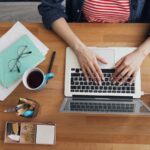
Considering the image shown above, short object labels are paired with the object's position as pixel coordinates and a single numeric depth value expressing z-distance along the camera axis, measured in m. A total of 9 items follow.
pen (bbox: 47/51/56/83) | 1.11
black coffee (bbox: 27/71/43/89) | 1.05
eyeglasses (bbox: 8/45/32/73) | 1.13
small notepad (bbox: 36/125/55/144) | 1.03
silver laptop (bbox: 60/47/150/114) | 1.00
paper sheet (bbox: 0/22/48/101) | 1.16
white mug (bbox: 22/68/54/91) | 1.05
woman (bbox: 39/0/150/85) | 1.07
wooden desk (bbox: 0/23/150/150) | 1.02
